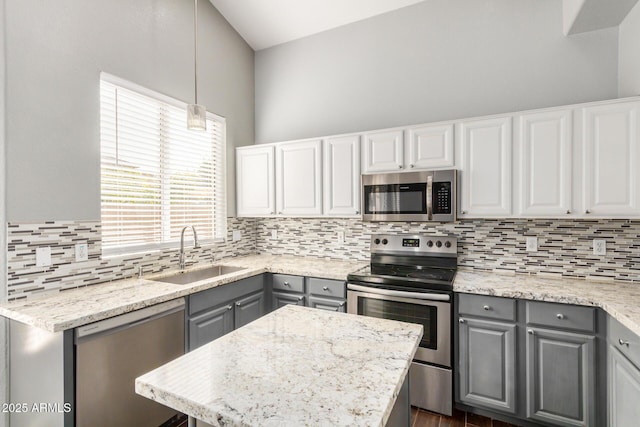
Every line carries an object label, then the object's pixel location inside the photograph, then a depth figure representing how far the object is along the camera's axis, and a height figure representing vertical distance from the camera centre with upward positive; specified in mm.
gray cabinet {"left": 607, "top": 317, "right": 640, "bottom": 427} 1626 -856
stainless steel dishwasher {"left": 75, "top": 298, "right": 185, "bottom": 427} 1719 -849
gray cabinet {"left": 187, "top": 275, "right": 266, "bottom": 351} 2365 -764
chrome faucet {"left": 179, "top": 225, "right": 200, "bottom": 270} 2867 -281
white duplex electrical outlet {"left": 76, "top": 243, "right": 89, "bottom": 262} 2238 -265
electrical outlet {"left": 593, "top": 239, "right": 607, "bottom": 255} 2461 -260
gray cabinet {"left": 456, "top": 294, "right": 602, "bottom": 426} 2031 -958
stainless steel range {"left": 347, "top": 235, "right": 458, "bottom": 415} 2365 -698
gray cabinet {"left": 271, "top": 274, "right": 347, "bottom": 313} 2797 -700
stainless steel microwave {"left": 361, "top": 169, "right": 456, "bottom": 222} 2609 +132
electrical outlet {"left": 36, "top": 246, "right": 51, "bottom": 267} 2037 -270
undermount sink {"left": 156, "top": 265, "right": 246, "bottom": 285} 2761 -554
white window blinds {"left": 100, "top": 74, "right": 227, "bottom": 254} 2482 +360
